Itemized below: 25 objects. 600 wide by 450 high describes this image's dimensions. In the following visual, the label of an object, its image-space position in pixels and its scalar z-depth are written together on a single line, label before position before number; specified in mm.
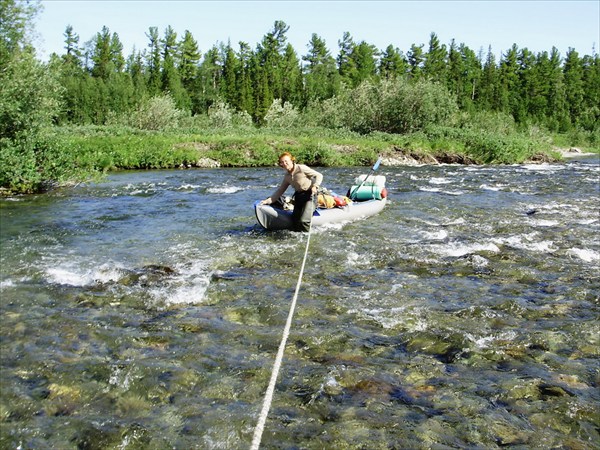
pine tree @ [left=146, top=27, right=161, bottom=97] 69000
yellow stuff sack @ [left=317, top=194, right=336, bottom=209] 13016
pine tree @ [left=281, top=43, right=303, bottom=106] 74206
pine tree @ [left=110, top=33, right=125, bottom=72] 84050
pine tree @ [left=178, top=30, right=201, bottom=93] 84375
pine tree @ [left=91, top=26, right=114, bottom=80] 75812
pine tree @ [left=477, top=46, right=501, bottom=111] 78031
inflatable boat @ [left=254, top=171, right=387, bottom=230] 11766
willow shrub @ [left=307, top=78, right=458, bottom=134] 43906
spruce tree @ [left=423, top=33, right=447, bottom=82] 86125
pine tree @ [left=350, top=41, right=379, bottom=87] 91212
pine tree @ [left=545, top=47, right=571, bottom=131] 72606
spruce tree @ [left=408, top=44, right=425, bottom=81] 90875
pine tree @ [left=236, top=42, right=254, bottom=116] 69312
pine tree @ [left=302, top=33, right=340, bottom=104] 74000
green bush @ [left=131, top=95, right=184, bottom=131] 42312
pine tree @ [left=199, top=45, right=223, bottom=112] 73644
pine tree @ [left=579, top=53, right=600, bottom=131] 72812
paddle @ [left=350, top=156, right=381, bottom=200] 15034
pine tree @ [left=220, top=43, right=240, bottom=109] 70750
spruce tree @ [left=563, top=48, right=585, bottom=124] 82825
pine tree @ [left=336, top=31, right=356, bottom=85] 92812
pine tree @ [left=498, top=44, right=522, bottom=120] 79375
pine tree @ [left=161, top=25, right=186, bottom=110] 68000
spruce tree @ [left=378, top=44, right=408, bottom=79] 88875
